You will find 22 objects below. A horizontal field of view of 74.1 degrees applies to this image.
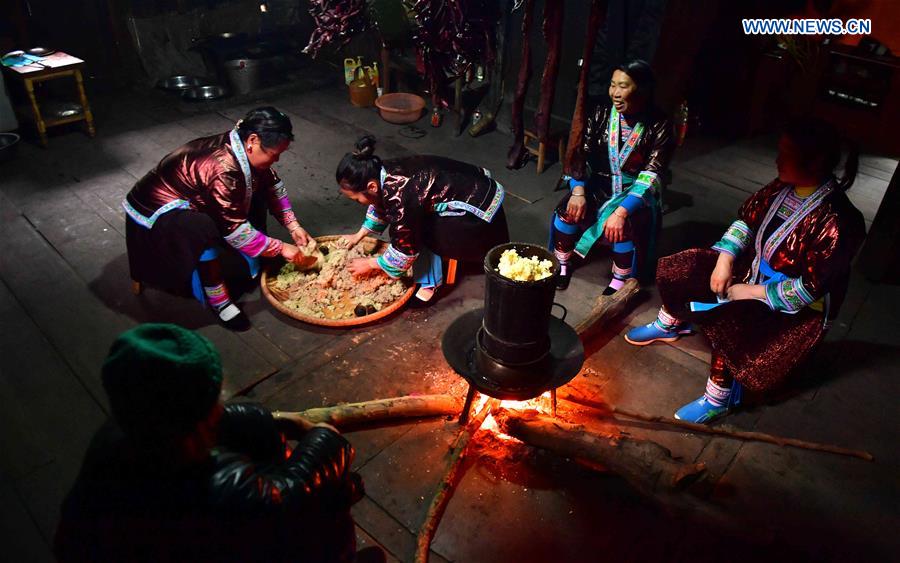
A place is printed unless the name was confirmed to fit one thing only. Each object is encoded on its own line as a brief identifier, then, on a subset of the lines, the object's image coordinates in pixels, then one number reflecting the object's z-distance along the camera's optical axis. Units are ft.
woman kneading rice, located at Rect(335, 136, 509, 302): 14.03
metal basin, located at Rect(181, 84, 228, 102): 29.35
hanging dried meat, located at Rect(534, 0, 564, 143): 12.91
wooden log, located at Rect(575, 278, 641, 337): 14.19
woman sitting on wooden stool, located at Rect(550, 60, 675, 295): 14.85
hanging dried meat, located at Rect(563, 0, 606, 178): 12.07
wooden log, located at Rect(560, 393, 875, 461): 11.99
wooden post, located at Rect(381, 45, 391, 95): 28.45
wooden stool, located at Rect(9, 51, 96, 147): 22.79
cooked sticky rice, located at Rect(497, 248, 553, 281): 9.77
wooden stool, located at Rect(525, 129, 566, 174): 21.36
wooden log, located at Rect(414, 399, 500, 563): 9.89
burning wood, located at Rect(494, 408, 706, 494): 10.00
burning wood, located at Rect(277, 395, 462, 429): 11.66
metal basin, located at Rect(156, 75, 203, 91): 30.32
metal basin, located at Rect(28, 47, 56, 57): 24.70
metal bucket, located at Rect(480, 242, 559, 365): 9.36
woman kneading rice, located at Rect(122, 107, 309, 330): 13.98
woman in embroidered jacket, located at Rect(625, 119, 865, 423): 10.69
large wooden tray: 14.28
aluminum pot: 29.60
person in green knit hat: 5.56
